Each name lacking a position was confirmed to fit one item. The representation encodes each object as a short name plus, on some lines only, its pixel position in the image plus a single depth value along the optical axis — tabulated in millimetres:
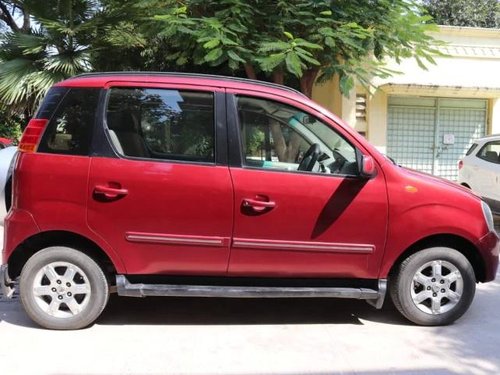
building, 13344
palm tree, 10500
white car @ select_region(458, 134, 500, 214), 9492
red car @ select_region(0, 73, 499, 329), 4367
